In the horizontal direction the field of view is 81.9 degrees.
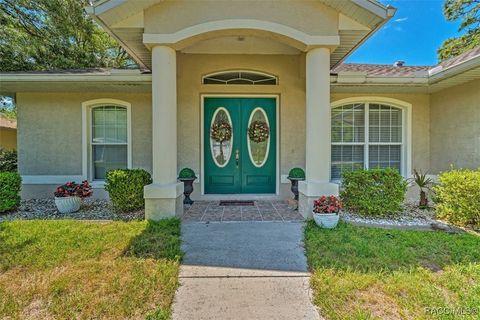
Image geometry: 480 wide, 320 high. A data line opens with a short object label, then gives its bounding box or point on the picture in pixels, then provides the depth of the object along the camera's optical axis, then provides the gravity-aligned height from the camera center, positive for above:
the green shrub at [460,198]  5.04 -0.80
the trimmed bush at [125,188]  5.85 -0.68
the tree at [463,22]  13.50 +6.63
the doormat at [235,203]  6.79 -1.17
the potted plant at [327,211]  4.87 -0.99
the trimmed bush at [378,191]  5.67 -0.73
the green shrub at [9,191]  6.04 -0.75
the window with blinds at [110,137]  7.75 +0.55
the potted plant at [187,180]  6.77 -0.58
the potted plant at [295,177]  6.88 -0.53
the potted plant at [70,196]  6.19 -0.90
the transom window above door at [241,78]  7.41 +2.10
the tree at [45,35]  11.83 +5.67
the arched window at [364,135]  7.77 +0.59
